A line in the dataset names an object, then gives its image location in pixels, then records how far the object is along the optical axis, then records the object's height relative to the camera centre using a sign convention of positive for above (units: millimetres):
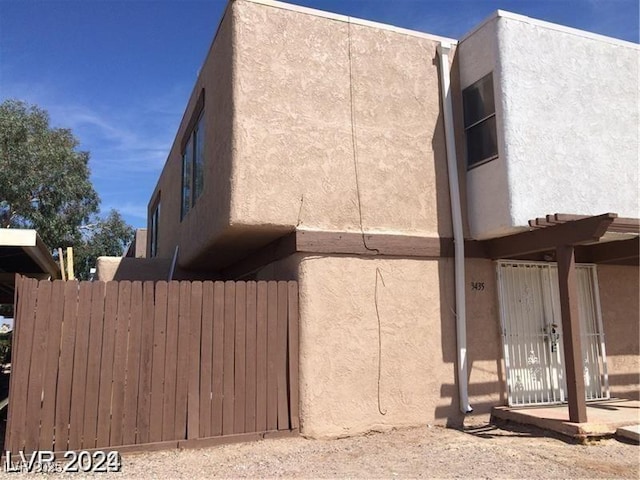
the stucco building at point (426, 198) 7594 +1981
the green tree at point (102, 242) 26125 +4849
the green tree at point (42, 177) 20875 +6318
